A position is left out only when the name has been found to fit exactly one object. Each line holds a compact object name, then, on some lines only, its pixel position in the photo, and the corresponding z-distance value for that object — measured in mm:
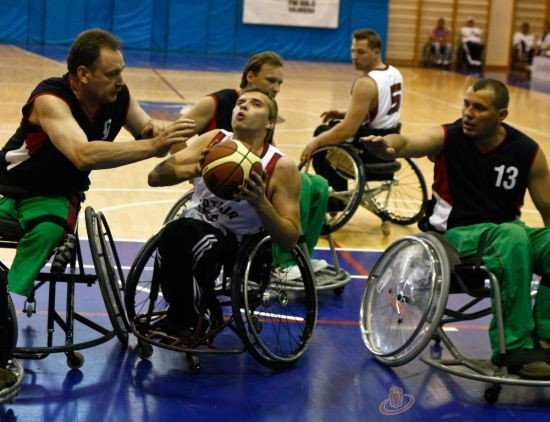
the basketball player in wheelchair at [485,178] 4102
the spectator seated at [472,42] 21828
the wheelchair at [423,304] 3936
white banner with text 20942
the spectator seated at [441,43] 21812
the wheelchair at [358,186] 6215
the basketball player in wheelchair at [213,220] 4023
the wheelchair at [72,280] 3922
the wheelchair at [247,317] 3984
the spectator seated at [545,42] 20969
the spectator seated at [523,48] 22203
